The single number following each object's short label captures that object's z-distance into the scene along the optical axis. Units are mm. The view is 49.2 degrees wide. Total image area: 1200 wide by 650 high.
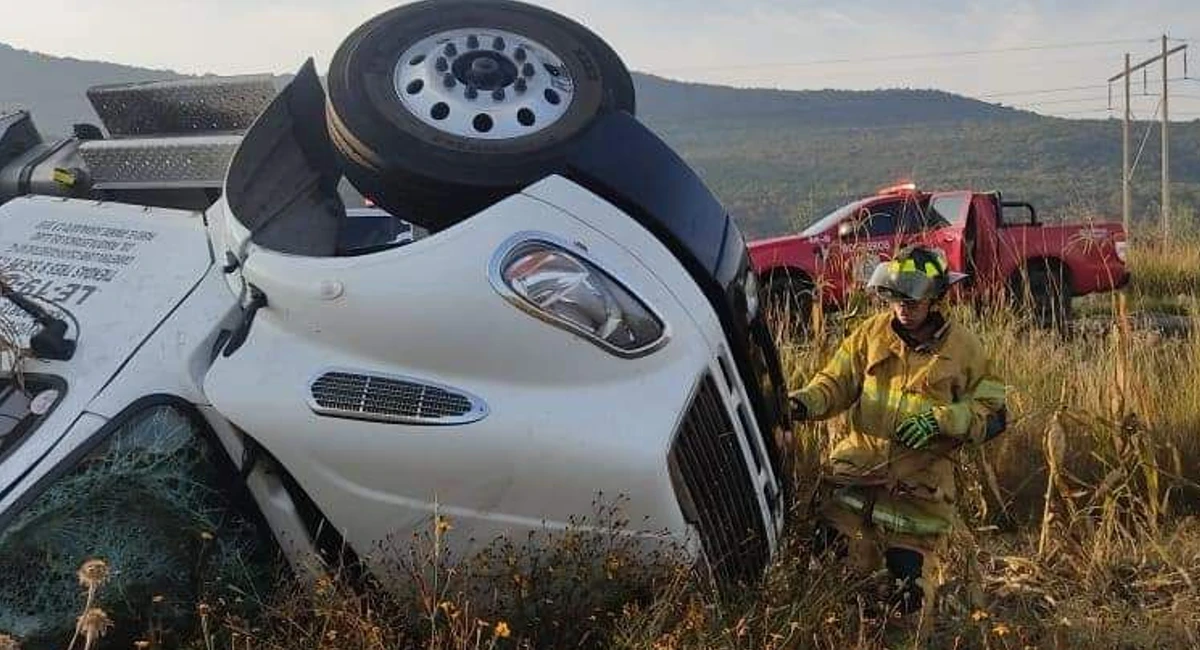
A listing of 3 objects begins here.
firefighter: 3953
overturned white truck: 2619
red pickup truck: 12031
